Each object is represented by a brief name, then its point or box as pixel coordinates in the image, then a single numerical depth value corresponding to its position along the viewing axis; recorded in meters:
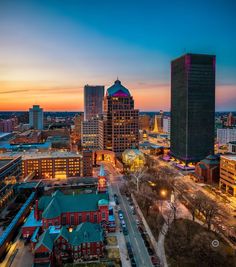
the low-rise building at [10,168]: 87.62
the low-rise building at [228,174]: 94.49
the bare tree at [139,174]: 111.81
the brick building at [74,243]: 54.00
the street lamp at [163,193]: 91.28
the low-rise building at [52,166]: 117.25
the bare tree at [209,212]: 64.44
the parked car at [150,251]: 55.44
